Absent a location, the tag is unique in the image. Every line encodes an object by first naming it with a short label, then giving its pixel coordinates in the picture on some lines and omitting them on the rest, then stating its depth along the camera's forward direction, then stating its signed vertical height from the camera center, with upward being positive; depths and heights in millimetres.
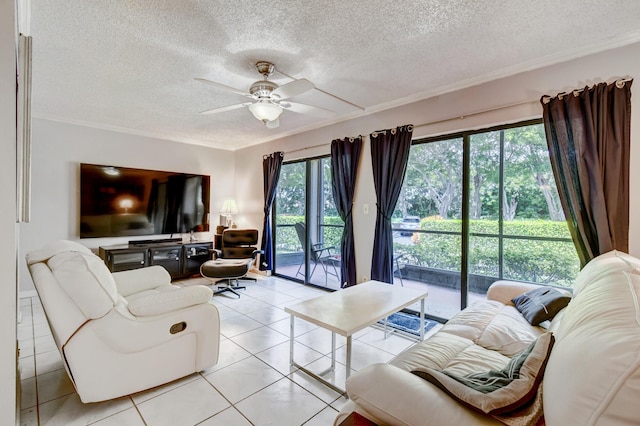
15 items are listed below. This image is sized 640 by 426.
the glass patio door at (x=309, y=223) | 4633 -180
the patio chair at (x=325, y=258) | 4668 -729
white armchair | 1734 -738
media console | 4289 -682
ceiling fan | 2398 +1001
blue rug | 3053 -1195
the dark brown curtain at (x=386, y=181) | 3416 +369
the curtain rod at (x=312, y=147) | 4065 +996
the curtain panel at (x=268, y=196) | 5098 +280
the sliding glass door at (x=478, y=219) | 2727 -64
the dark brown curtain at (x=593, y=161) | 2158 +393
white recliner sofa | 677 -483
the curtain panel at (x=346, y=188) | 3906 +320
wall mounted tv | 4352 +159
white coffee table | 2007 -740
